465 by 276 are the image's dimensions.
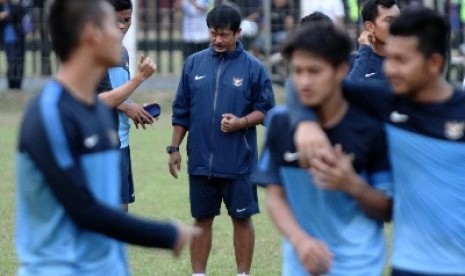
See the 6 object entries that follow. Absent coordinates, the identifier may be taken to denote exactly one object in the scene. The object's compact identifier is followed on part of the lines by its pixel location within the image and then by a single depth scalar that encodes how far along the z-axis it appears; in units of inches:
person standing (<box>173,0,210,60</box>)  1748.3
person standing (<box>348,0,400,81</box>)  727.7
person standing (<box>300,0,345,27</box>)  1700.3
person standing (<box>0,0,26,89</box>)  1739.7
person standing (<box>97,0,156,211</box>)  695.7
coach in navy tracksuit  770.2
